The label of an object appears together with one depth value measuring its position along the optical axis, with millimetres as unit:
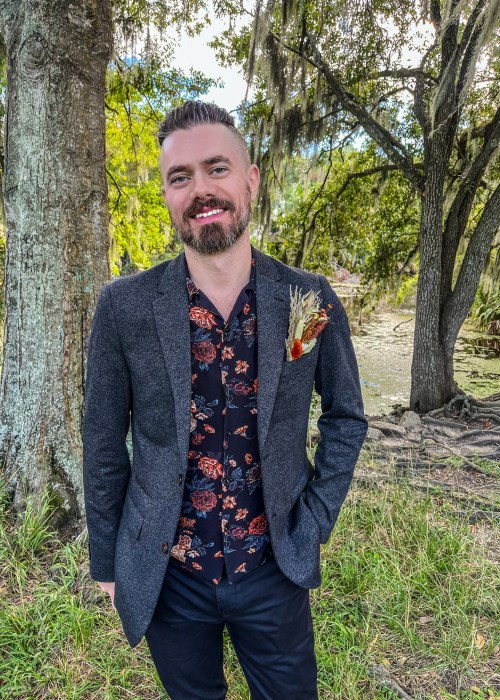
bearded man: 1196
